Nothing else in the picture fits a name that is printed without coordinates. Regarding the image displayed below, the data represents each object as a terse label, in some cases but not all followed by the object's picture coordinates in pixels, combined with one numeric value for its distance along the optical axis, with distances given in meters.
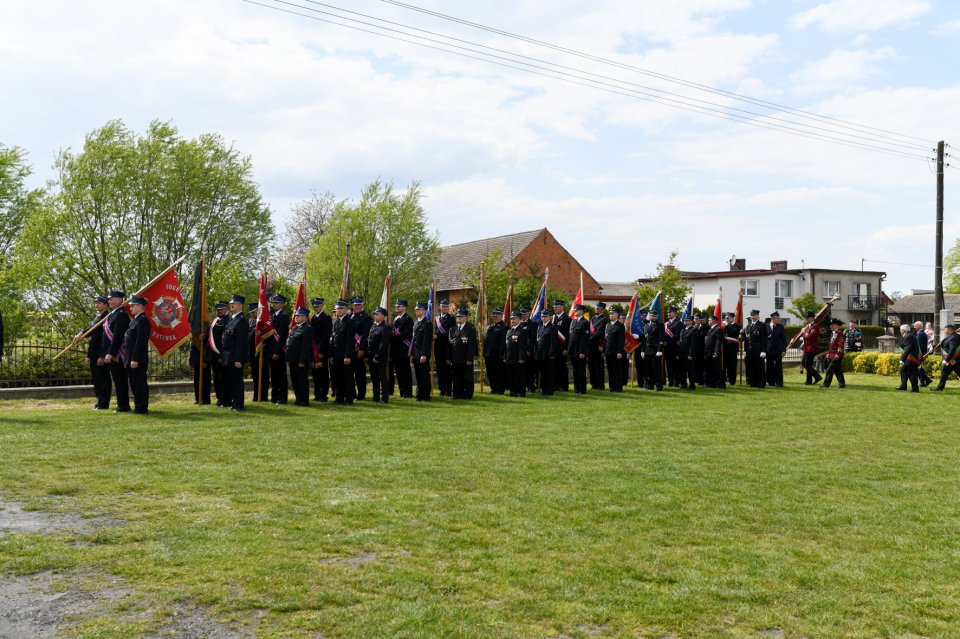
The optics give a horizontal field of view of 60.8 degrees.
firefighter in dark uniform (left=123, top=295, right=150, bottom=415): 12.83
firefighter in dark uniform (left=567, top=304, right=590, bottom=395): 18.00
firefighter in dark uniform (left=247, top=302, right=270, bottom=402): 15.07
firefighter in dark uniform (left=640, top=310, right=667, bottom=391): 19.59
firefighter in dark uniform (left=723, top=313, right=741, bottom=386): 21.66
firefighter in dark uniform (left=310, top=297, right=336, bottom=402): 15.43
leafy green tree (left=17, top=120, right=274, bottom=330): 23.56
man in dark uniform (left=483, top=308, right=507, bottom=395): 17.75
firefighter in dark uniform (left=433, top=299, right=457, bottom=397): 17.06
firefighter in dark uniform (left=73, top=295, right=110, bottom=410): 13.76
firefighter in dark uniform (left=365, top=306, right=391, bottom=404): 15.18
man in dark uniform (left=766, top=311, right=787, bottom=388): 21.28
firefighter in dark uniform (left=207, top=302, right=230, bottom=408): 14.23
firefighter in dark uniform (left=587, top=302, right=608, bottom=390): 18.86
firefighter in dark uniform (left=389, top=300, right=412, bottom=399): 15.82
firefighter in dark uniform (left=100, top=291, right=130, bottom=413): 13.12
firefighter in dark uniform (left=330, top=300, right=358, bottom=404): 15.01
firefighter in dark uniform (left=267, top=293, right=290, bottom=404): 15.09
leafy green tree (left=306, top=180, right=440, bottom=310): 33.75
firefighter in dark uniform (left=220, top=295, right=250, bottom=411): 13.60
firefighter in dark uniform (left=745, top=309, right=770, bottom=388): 21.28
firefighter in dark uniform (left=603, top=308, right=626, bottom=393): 18.36
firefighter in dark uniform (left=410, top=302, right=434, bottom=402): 15.74
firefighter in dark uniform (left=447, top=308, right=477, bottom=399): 16.33
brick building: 54.81
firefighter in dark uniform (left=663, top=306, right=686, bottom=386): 20.23
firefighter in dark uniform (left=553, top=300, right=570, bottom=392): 18.56
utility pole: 29.11
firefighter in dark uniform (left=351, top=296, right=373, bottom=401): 15.53
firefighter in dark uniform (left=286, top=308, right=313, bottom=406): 14.57
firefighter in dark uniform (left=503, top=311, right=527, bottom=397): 17.09
